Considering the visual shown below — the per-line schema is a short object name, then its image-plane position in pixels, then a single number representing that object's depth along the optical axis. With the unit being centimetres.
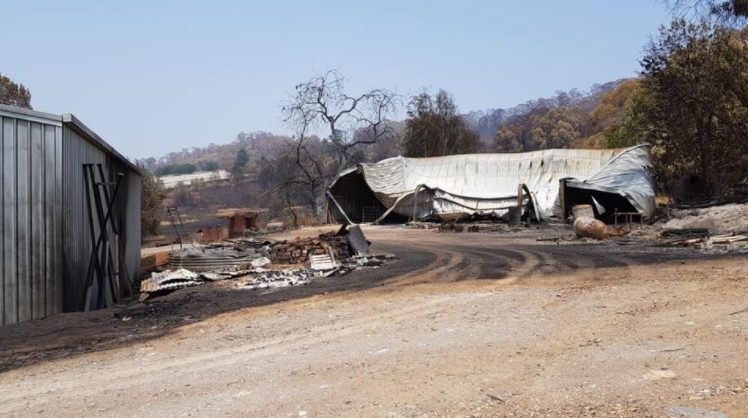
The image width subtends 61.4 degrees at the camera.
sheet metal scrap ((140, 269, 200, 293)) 1346
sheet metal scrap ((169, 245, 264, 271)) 1588
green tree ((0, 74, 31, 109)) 4283
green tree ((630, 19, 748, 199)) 2845
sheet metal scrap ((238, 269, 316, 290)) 1334
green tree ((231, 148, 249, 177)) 10732
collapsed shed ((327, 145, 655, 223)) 3033
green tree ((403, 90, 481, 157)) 5216
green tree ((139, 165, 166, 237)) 4300
